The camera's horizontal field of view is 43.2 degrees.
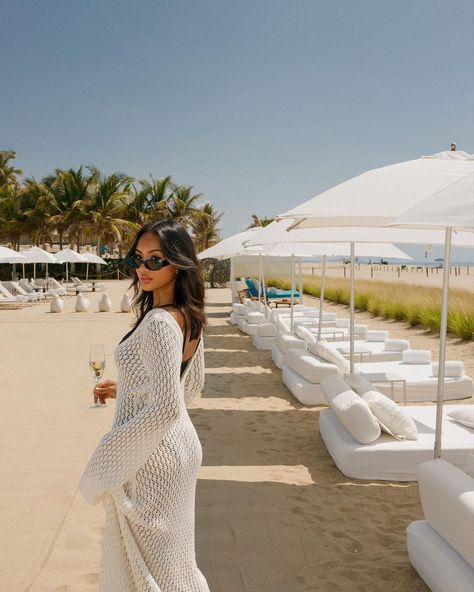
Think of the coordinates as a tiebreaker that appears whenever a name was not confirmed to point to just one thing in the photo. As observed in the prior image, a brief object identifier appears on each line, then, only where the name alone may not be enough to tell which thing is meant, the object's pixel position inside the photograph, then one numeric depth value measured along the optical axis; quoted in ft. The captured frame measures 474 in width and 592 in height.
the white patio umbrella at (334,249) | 32.94
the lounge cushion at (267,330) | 38.11
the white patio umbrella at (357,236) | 22.18
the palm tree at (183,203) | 154.40
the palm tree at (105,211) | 142.31
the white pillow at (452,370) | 24.34
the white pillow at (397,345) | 29.68
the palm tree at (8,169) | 174.36
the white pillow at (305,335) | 27.67
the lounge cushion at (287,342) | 28.81
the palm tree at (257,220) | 163.98
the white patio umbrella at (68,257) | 90.53
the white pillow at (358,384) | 18.06
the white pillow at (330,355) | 23.75
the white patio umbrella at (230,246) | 44.93
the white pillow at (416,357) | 26.91
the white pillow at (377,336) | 33.35
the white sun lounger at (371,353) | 28.02
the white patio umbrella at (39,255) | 82.02
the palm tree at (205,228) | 150.20
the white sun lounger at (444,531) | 8.67
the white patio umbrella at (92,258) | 100.53
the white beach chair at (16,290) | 76.23
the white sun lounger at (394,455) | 14.66
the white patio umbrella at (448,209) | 8.18
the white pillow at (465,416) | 16.60
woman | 5.50
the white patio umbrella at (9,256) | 64.80
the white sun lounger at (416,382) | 22.87
